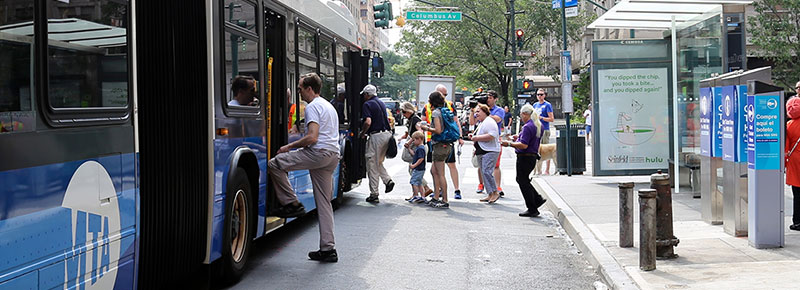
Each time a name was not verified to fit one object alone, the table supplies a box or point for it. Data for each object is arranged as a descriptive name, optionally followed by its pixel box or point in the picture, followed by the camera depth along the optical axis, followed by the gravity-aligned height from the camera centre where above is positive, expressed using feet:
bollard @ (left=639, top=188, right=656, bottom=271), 23.95 -2.63
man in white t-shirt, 26.27 -0.62
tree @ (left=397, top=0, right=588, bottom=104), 172.65 +20.06
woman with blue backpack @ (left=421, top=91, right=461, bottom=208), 41.68 +0.13
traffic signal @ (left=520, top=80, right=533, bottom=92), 114.83 +6.74
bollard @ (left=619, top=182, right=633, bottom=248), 27.43 -2.54
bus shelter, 40.86 +4.29
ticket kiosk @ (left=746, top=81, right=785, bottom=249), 26.48 -0.90
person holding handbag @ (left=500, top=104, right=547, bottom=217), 38.75 -0.80
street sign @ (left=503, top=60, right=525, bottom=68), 92.37 +7.82
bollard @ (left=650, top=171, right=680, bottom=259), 25.72 -2.50
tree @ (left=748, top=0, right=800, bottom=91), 83.20 +9.46
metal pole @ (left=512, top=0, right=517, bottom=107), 126.19 +9.19
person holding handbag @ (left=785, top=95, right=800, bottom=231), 30.66 -0.74
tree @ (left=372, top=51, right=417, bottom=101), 349.20 +23.91
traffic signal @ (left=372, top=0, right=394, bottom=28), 92.20 +13.37
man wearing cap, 42.96 +0.24
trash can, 57.93 -0.92
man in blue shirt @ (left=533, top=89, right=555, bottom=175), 59.06 +1.84
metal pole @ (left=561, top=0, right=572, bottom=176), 58.06 +7.74
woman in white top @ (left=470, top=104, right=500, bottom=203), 43.60 -0.45
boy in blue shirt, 43.37 -1.13
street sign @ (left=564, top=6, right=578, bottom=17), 63.41 +9.05
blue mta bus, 13.20 +0.02
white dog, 58.49 -1.07
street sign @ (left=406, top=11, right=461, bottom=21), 105.19 +14.84
